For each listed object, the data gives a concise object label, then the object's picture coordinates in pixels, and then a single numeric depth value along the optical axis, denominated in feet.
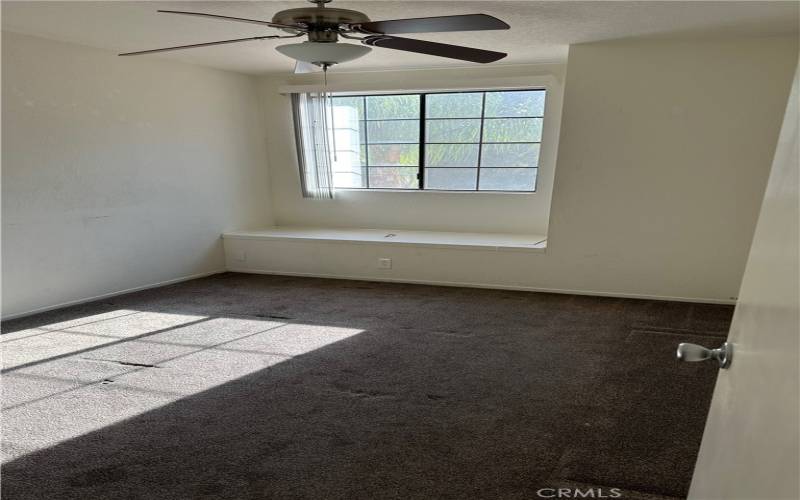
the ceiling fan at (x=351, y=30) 6.41
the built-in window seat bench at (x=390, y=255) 13.96
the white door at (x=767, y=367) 2.15
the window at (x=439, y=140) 15.26
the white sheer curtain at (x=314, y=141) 16.42
